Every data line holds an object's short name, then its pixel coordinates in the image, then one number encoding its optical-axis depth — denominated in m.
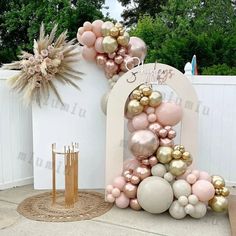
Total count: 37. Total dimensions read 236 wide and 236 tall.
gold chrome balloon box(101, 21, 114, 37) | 4.20
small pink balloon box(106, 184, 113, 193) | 4.00
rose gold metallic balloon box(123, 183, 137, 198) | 3.85
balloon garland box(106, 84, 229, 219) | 3.63
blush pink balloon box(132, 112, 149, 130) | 3.99
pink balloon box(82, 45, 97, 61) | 4.33
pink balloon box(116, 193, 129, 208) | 3.94
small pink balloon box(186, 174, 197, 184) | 3.74
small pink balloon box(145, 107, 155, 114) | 4.02
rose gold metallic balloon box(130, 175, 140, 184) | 3.86
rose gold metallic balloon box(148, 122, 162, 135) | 3.96
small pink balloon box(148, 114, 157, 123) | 3.99
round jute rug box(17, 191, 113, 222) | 3.75
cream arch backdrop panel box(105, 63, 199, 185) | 4.05
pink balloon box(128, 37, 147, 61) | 4.39
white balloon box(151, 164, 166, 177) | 3.81
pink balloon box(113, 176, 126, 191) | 3.95
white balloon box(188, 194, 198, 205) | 3.61
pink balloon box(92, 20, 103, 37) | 4.29
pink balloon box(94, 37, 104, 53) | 4.25
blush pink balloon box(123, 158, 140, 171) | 4.03
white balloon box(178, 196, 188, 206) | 3.61
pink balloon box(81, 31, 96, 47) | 4.25
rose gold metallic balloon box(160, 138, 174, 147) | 3.90
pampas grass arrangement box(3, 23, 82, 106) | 4.37
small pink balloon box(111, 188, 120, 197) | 3.94
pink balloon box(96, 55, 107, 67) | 4.32
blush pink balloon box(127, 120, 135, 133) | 4.13
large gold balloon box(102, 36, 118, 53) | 4.16
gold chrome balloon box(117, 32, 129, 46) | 4.20
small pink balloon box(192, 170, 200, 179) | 3.81
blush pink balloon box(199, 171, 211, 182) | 3.82
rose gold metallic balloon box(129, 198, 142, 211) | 3.88
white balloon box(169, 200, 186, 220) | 3.63
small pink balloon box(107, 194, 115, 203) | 3.99
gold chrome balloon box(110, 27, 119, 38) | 4.18
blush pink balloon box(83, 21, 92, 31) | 4.29
